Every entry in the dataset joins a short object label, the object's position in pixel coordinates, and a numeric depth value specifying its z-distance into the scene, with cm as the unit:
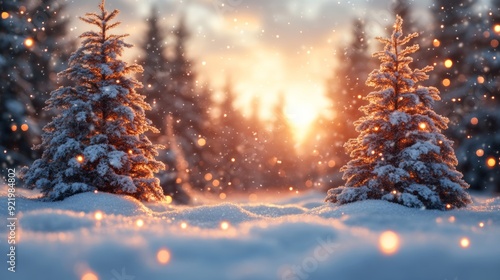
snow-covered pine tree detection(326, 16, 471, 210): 1273
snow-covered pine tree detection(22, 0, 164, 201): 1353
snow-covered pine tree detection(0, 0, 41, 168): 2359
